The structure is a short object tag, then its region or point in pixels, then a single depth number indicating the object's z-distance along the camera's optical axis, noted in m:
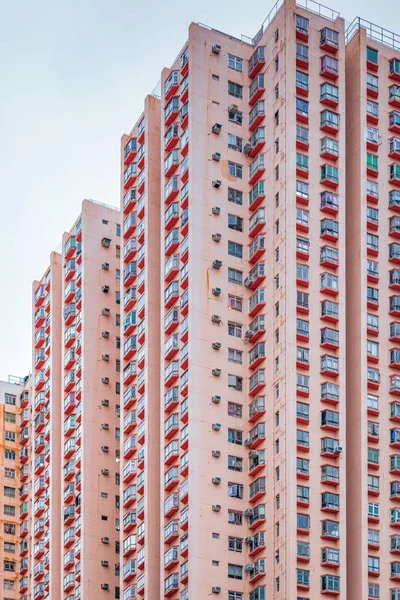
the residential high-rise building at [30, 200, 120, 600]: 136.12
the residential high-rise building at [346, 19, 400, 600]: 116.06
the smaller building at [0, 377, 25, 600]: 159.50
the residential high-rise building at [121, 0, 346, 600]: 114.75
